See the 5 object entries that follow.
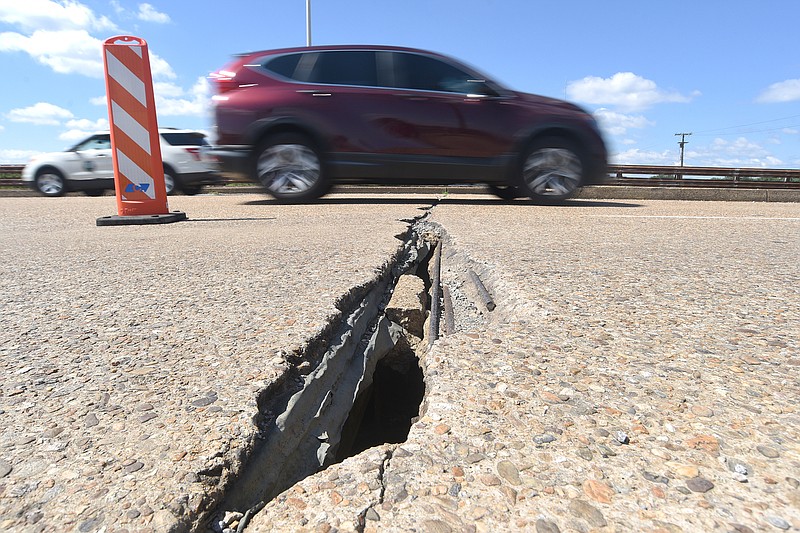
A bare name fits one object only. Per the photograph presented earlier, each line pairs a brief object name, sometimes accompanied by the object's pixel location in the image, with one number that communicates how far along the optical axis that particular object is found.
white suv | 9.56
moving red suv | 5.83
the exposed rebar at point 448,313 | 1.92
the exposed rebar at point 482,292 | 2.04
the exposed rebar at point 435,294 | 1.91
